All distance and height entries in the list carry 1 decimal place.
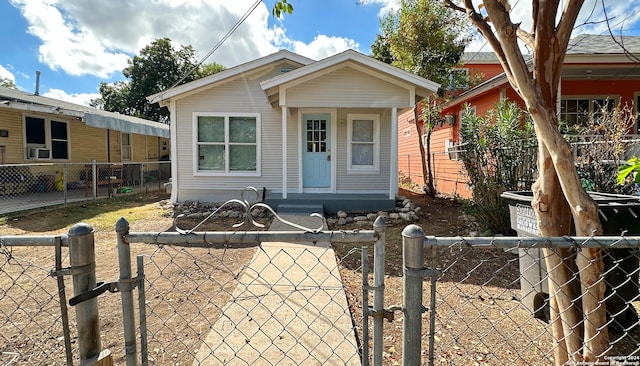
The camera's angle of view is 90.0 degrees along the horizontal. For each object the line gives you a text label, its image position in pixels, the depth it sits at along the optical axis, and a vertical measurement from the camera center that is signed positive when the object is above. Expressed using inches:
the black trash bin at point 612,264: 106.5 -33.0
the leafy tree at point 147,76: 1120.2 +332.1
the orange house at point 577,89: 317.7 +97.1
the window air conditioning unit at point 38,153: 438.0 +24.0
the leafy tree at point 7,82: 1361.1 +379.9
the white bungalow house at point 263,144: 355.6 +29.4
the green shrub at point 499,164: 222.8 +3.9
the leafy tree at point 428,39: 404.5 +170.7
